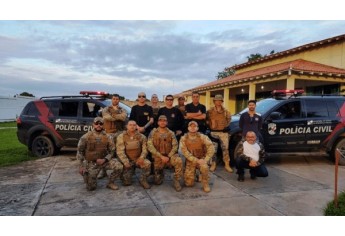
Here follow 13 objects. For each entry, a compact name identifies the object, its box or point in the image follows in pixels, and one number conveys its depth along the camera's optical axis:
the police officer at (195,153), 4.74
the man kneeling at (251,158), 5.16
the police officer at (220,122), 6.02
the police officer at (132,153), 4.88
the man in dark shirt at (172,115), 5.78
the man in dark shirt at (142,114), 5.81
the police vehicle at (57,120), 7.20
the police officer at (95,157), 4.71
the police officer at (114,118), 5.65
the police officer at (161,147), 4.95
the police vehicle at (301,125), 6.50
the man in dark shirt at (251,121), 5.79
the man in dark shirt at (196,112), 6.05
